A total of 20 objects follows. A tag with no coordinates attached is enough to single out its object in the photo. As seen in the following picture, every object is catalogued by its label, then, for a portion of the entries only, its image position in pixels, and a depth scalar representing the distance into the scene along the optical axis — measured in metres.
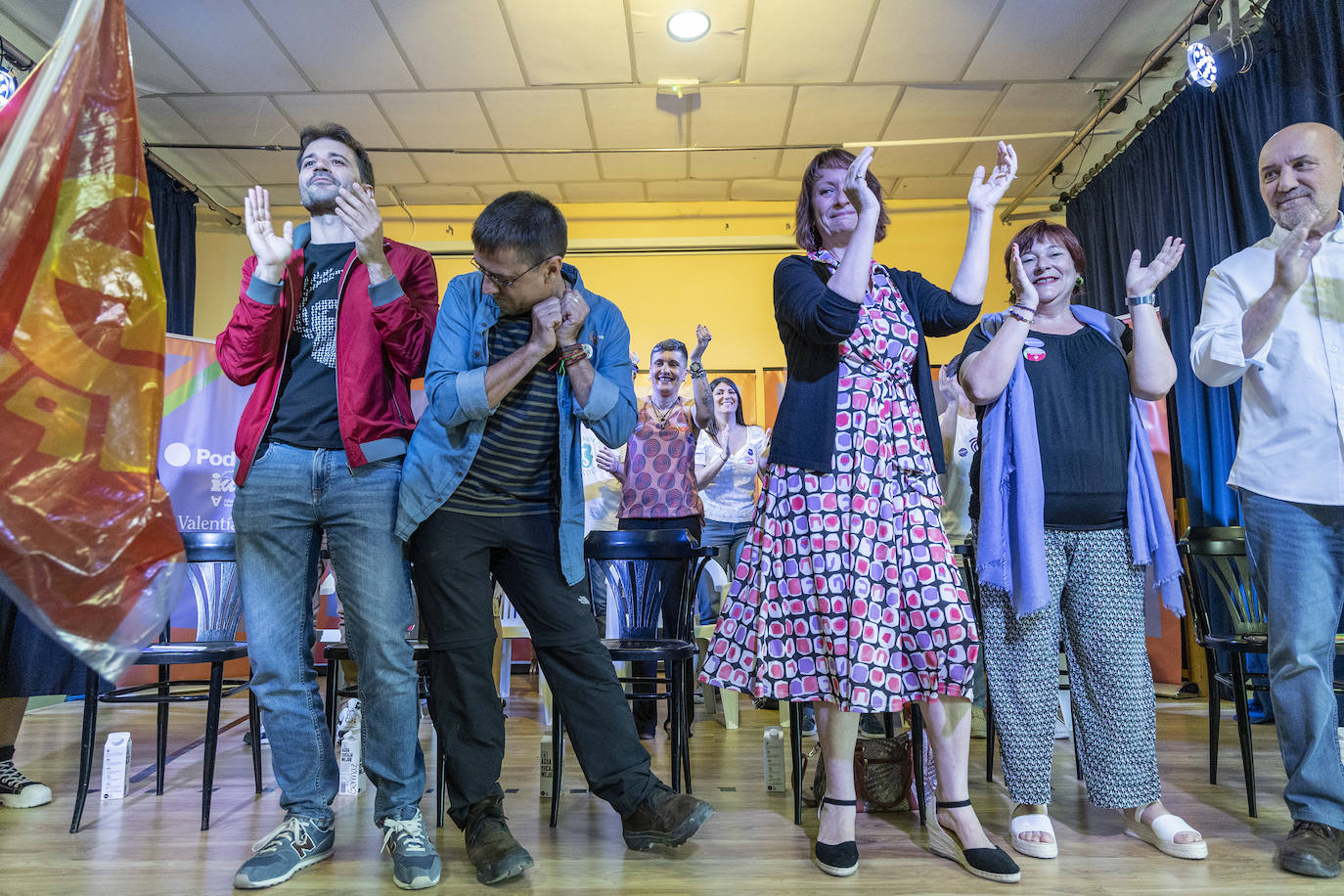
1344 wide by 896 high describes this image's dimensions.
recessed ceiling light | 5.01
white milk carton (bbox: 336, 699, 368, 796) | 2.86
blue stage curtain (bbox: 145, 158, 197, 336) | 6.75
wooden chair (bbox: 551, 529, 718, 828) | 2.72
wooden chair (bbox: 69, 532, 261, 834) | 2.54
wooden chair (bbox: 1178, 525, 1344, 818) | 2.67
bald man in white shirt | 2.00
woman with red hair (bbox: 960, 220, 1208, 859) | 2.14
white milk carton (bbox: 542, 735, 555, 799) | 2.63
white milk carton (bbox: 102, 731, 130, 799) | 2.80
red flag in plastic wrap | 1.00
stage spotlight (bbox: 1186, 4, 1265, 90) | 4.43
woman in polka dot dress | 1.93
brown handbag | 2.52
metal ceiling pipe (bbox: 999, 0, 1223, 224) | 4.72
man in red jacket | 1.97
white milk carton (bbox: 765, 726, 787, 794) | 2.79
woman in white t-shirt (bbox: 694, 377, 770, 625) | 4.82
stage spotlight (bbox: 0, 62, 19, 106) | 4.23
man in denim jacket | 1.96
